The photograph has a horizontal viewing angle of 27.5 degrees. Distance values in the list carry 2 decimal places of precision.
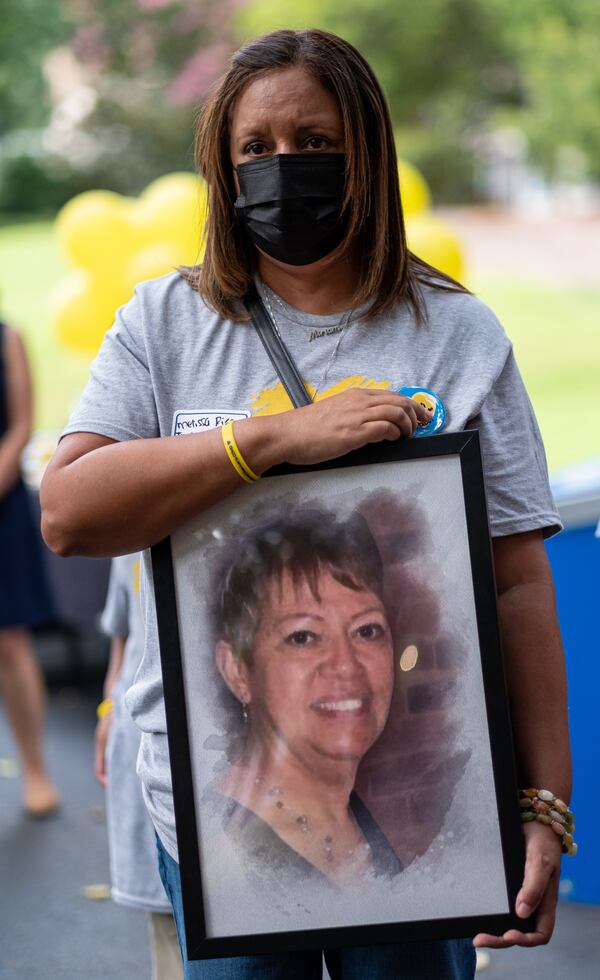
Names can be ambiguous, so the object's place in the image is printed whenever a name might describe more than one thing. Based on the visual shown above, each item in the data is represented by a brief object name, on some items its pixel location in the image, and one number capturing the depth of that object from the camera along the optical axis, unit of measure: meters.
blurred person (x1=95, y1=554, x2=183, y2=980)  2.42
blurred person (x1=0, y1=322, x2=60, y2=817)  4.49
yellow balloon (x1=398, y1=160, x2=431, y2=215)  5.32
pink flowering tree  16.95
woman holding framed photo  1.57
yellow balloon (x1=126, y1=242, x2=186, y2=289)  5.04
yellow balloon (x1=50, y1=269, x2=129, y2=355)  5.86
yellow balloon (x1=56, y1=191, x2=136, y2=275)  5.80
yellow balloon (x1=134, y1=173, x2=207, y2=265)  5.55
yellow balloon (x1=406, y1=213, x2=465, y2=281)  5.02
